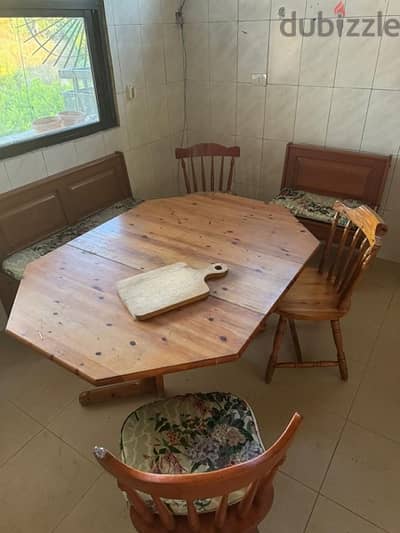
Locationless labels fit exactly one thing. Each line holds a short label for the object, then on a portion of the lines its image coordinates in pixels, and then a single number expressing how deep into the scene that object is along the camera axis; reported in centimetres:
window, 205
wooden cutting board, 128
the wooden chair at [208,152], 261
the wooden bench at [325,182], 251
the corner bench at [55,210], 212
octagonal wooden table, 114
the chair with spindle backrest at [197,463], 76
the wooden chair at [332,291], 160
